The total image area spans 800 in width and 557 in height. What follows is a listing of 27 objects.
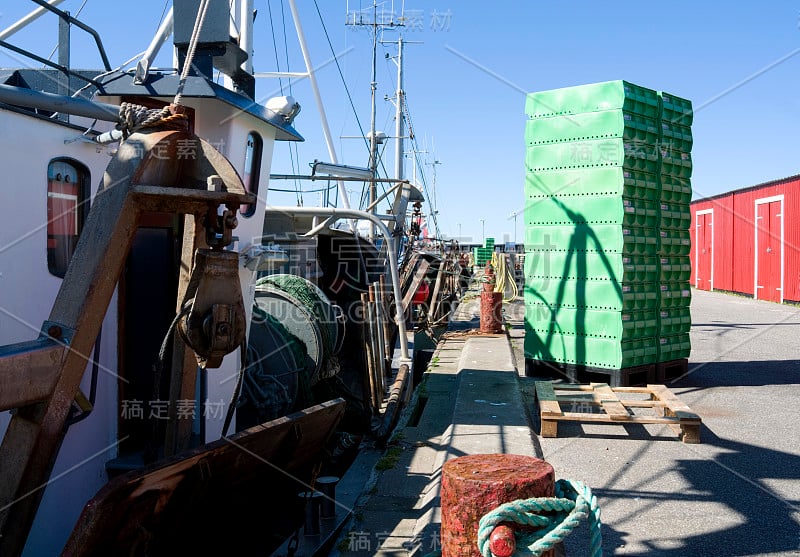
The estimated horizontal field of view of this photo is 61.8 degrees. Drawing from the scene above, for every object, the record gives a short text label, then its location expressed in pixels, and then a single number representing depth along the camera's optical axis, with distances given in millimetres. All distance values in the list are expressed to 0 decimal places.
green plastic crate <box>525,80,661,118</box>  8539
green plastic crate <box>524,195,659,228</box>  8603
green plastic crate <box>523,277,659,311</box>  8617
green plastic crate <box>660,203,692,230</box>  9234
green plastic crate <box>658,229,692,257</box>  9250
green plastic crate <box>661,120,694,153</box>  9188
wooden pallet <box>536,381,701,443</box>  6660
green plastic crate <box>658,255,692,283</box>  9284
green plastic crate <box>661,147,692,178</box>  9180
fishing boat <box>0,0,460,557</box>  3172
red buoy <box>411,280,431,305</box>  16109
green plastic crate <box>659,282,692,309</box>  9273
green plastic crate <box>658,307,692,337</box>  9250
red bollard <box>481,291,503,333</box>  13977
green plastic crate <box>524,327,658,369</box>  8633
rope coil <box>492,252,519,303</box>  21438
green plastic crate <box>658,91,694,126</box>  9172
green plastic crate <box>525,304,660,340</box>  8602
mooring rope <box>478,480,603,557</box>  2326
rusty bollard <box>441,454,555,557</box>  2479
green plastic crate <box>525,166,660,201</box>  8578
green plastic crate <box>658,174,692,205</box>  9188
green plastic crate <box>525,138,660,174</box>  8586
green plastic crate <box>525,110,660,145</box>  8555
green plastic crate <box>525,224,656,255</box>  8609
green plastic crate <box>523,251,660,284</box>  8625
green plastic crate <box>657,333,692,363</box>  9242
